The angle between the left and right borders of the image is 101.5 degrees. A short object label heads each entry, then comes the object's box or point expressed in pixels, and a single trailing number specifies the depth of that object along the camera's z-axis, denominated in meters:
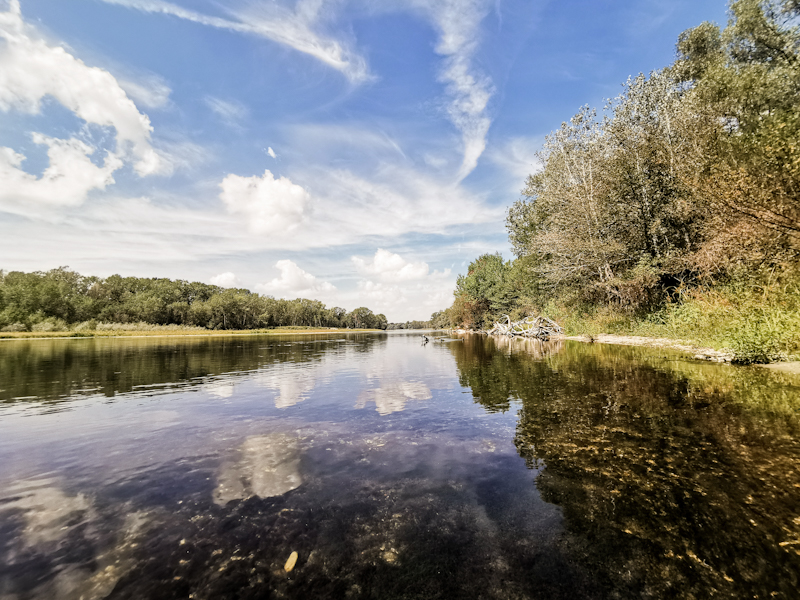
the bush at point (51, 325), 78.00
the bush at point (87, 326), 85.51
